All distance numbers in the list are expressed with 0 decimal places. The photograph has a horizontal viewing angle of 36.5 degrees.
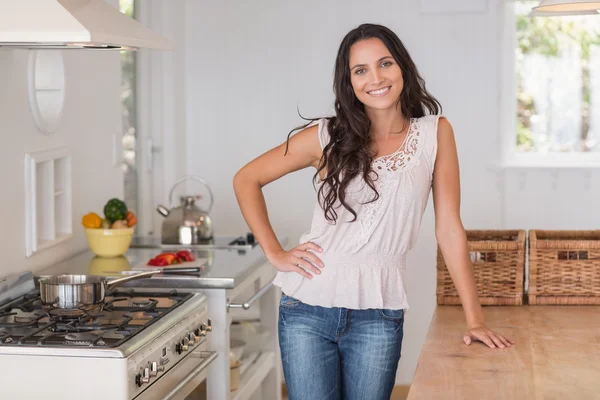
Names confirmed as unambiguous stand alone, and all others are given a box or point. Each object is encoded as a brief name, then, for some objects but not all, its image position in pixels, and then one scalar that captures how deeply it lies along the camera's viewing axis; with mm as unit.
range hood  2141
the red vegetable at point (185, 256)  3236
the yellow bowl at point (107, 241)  3322
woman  2230
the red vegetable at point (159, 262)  3173
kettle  3711
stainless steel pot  2469
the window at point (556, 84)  4477
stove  2182
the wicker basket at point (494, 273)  2615
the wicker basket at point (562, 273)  2609
